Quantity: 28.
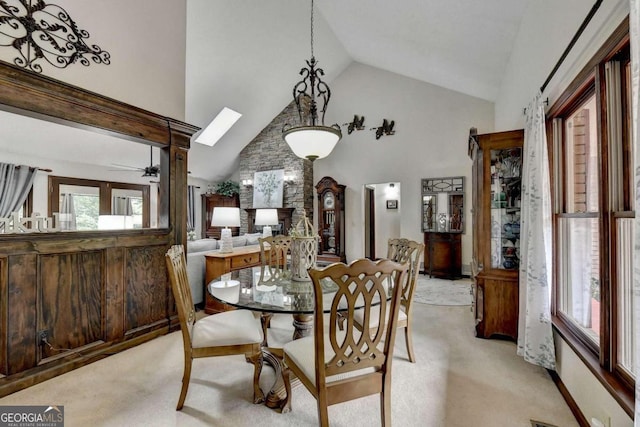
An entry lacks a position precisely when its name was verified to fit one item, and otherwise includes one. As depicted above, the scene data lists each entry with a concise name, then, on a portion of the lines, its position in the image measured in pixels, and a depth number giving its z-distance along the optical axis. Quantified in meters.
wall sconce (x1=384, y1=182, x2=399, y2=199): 7.04
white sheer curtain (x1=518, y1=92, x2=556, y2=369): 2.14
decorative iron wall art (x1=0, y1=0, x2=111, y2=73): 1.96
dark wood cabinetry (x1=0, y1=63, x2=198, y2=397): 2.03
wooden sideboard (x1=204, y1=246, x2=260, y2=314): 3.51
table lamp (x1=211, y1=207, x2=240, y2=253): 3.90
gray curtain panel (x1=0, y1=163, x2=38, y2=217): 4.71
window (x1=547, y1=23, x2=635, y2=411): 1.40
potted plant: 7.96
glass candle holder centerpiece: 2.30
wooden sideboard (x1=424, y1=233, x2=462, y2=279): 5.42
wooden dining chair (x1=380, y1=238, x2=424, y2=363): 2.40
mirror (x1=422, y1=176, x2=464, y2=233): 5.69
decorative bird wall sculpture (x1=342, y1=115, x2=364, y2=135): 6.62
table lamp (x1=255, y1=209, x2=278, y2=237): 6.04
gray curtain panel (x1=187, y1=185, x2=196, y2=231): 7.75
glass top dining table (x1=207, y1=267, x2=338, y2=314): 1.77
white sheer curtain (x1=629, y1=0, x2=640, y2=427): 0.86
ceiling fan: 5.35
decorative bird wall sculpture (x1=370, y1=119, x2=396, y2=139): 6.31
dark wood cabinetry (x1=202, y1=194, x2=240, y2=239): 7.99
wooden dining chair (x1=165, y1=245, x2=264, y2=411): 1.81
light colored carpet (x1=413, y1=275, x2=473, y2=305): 4.13
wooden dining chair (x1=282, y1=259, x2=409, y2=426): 1.38
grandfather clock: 6.67
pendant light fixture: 2.40
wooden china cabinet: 2.79
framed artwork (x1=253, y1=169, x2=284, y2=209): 7.21
